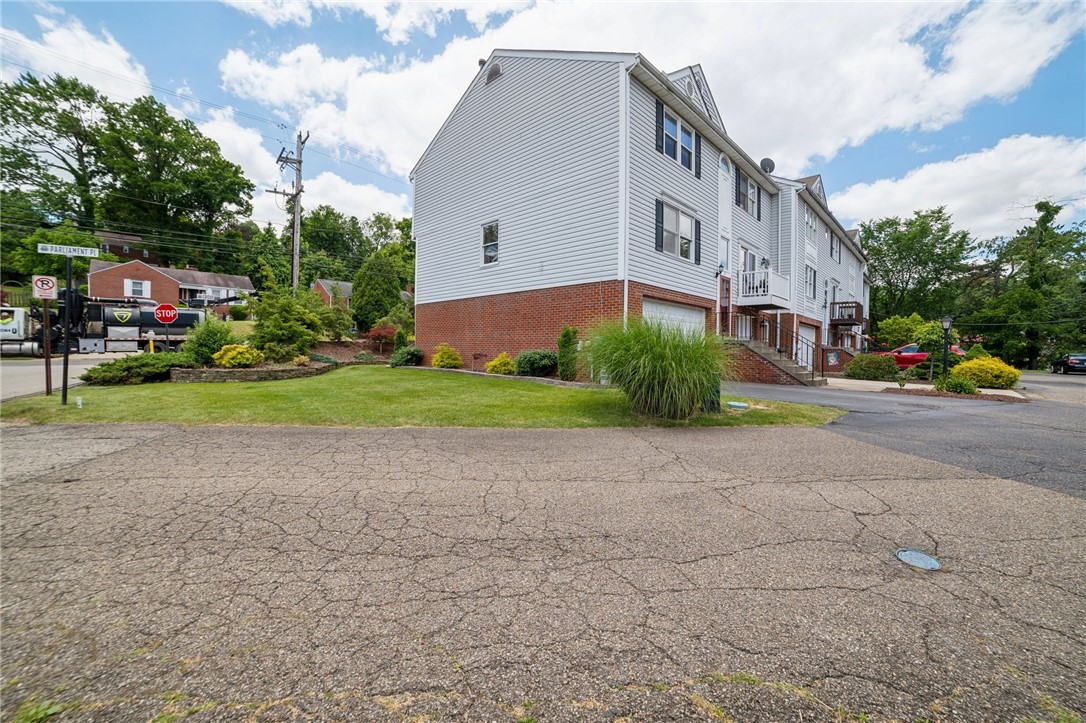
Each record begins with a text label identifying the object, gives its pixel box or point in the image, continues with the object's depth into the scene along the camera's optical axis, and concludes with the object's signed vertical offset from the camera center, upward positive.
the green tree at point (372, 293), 28.05 +4.08
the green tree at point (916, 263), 37.47 +9.08
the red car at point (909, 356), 20.92 +0.28
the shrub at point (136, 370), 10.51 -0.45
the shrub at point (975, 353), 19.98 +0.44
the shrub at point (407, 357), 17.39 -0.06
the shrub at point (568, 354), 11.66 +0.10
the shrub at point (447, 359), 16.12 -0.11
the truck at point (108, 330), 20.02 +1.18
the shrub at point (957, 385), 12.82 -0.71
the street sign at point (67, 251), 7.29 +1.75
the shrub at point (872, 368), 18.33 -0.30
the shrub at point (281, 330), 14.12 +0.82
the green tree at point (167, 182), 42.41 +17.85
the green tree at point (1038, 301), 29.05 +4.41
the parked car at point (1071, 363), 24.94 +0.03
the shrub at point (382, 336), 21.78 +0.98
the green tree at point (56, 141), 39.22 +19.93
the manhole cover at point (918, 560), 2.74 -1.30
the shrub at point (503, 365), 13.38 -0.26
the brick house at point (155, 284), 40.50 +7.02
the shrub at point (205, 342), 12.29 +0.33
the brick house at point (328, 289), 42.92 +6.87
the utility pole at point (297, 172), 21.44 +9.27
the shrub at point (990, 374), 14.55 -0.38
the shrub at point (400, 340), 19.14 +0.69
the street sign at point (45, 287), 7.91 +1.20
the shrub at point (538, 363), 12.45 -0.17
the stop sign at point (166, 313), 21.12 +1.96
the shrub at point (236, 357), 12.27 -0.11
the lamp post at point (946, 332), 13.97 +0.98
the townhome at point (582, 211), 12.09 +4.98
